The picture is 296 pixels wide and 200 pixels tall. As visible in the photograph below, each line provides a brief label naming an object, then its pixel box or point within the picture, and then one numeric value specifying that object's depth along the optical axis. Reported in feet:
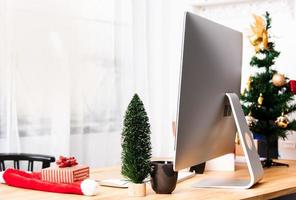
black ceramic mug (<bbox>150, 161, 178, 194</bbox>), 7.21
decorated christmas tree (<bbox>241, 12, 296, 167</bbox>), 9.69
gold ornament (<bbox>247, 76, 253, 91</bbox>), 9.92
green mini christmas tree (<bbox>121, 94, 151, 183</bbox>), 7.10
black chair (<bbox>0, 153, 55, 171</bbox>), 9.60
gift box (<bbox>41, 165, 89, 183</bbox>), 7.52
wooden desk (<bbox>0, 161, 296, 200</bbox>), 7.14
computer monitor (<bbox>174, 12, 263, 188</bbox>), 7.09
